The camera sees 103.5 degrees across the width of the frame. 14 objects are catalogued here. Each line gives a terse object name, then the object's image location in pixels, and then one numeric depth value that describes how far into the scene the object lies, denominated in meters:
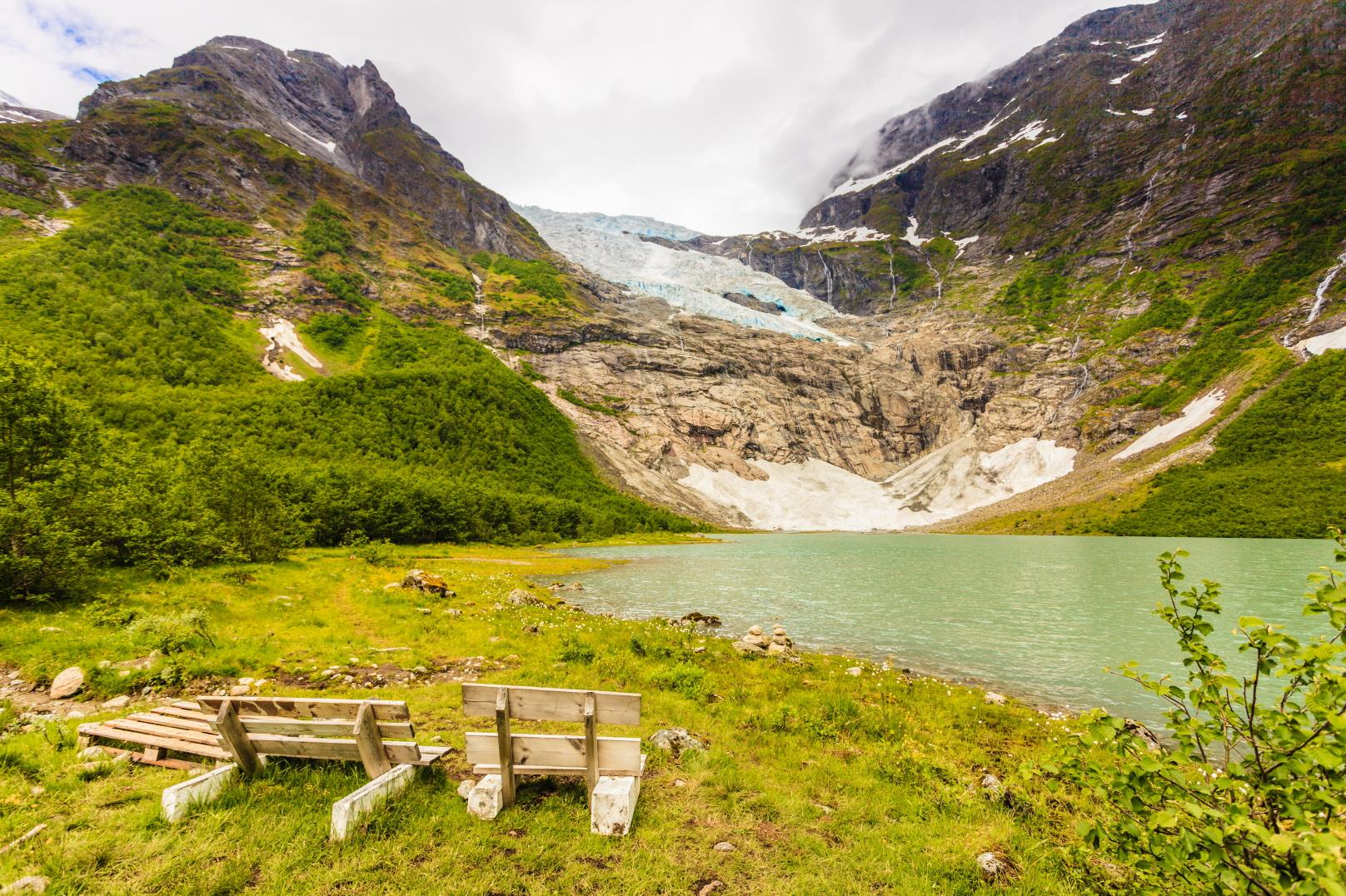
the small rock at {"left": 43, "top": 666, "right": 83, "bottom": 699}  11.57
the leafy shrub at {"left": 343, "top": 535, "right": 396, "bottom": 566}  42.83
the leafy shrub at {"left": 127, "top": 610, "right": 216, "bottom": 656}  14.44
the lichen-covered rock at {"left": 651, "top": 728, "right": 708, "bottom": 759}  10.45
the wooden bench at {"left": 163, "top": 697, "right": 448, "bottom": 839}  7.41
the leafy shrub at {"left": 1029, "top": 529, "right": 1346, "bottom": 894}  3.35
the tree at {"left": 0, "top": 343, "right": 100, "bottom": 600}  16.47
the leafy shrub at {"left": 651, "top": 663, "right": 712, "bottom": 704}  14.49
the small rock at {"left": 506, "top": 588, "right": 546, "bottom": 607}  27.52
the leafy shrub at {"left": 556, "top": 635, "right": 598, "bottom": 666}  16.69
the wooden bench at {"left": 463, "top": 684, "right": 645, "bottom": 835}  7.53
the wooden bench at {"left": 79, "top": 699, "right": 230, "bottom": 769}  8.35
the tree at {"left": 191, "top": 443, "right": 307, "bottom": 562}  32.38
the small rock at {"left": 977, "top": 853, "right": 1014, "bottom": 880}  6.96
